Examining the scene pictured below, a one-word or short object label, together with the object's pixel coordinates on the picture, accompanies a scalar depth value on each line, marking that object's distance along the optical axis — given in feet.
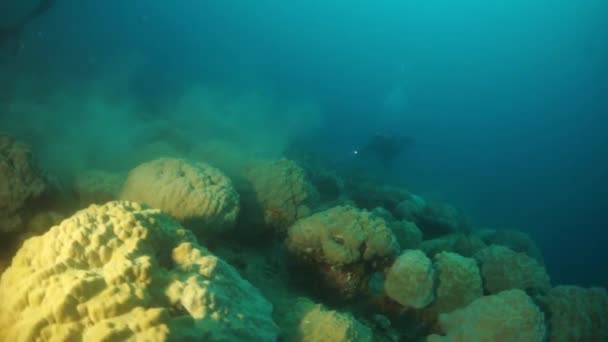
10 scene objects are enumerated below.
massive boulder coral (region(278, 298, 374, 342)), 10.17
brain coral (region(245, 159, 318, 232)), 17.11
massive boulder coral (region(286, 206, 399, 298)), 13.85
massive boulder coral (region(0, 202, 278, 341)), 6.38
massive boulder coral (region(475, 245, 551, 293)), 16.25
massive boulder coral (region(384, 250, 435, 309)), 13.85
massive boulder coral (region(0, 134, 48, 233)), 11.14
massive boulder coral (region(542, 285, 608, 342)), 13.42
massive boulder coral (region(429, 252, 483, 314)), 14.78
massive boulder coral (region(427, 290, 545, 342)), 12.10
